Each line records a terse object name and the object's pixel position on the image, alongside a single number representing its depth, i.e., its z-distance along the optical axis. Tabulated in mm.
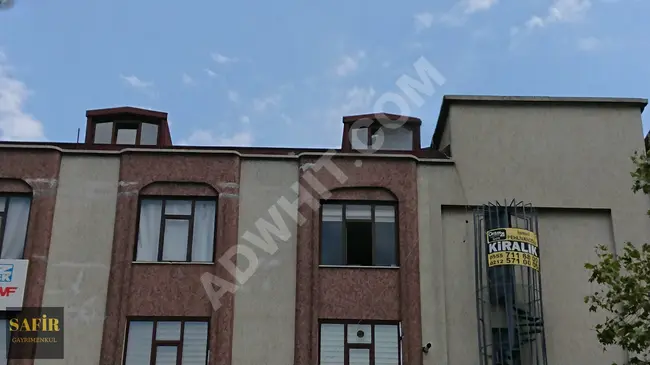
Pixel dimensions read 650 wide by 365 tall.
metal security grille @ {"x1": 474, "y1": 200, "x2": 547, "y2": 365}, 22172
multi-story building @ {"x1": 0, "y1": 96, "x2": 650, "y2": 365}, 22500
